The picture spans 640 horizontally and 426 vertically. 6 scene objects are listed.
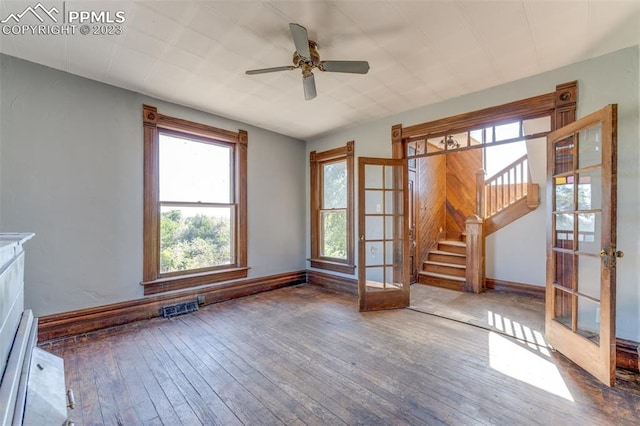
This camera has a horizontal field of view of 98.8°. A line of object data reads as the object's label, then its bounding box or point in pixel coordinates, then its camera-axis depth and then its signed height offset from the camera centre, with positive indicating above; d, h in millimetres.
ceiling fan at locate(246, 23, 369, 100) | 2281 +1247
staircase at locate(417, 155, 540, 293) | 4721 -175
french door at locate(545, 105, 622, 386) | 2051 -276
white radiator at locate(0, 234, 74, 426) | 1014 -669
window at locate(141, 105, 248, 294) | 3451 +106
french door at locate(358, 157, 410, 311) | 3769 -415
